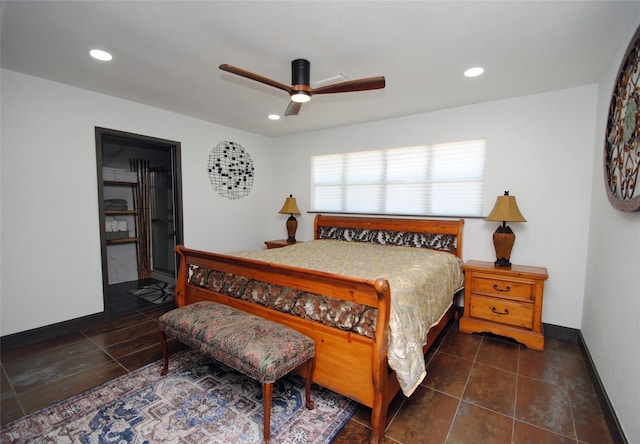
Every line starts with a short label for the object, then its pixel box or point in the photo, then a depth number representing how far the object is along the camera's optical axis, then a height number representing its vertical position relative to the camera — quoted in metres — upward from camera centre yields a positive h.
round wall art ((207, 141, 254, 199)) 4.36 +0.52
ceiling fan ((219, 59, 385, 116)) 2.02 +0.87
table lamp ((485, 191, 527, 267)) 2.96 -0.13
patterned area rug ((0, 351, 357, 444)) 1.72 -1.36
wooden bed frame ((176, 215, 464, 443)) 1.64 -0.83
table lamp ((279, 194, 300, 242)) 4.73 -0.13
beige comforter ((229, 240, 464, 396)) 1.72 -0.55
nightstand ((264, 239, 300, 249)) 4.59 -0.63
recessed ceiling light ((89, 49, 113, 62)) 2.26 +1.15
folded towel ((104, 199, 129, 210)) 4.84 -0.05
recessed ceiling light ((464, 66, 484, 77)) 2.49 +1.17
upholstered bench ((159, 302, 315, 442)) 1.65 -0.87
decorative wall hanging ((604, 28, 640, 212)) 1.62 +0.45
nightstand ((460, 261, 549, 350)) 2.78 -0.93
